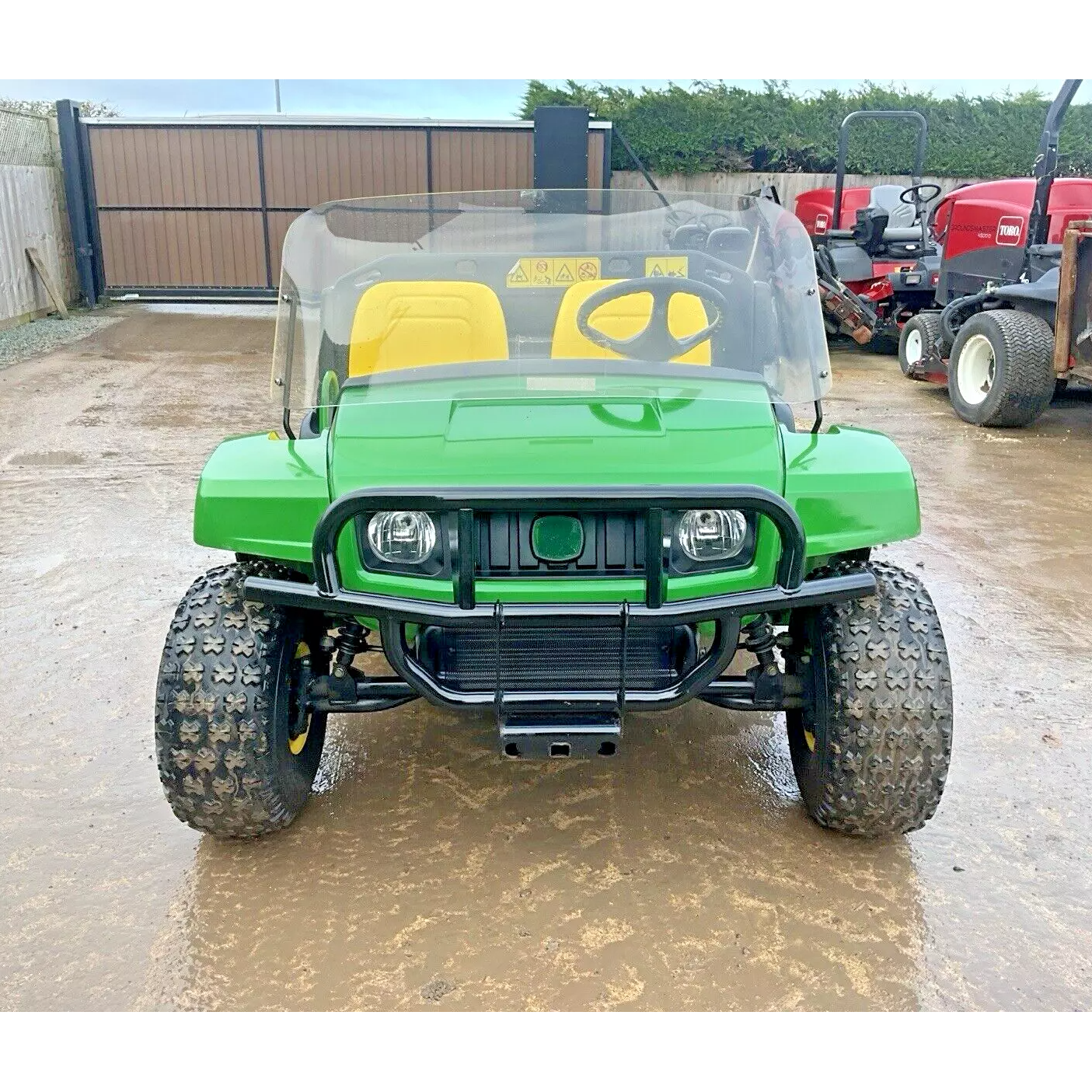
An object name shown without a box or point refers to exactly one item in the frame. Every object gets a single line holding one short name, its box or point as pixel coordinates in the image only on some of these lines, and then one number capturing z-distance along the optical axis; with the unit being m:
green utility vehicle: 2.52
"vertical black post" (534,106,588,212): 14.84
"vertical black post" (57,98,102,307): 14.55
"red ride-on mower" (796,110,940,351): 10.61
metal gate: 15.08
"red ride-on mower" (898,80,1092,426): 7.41
